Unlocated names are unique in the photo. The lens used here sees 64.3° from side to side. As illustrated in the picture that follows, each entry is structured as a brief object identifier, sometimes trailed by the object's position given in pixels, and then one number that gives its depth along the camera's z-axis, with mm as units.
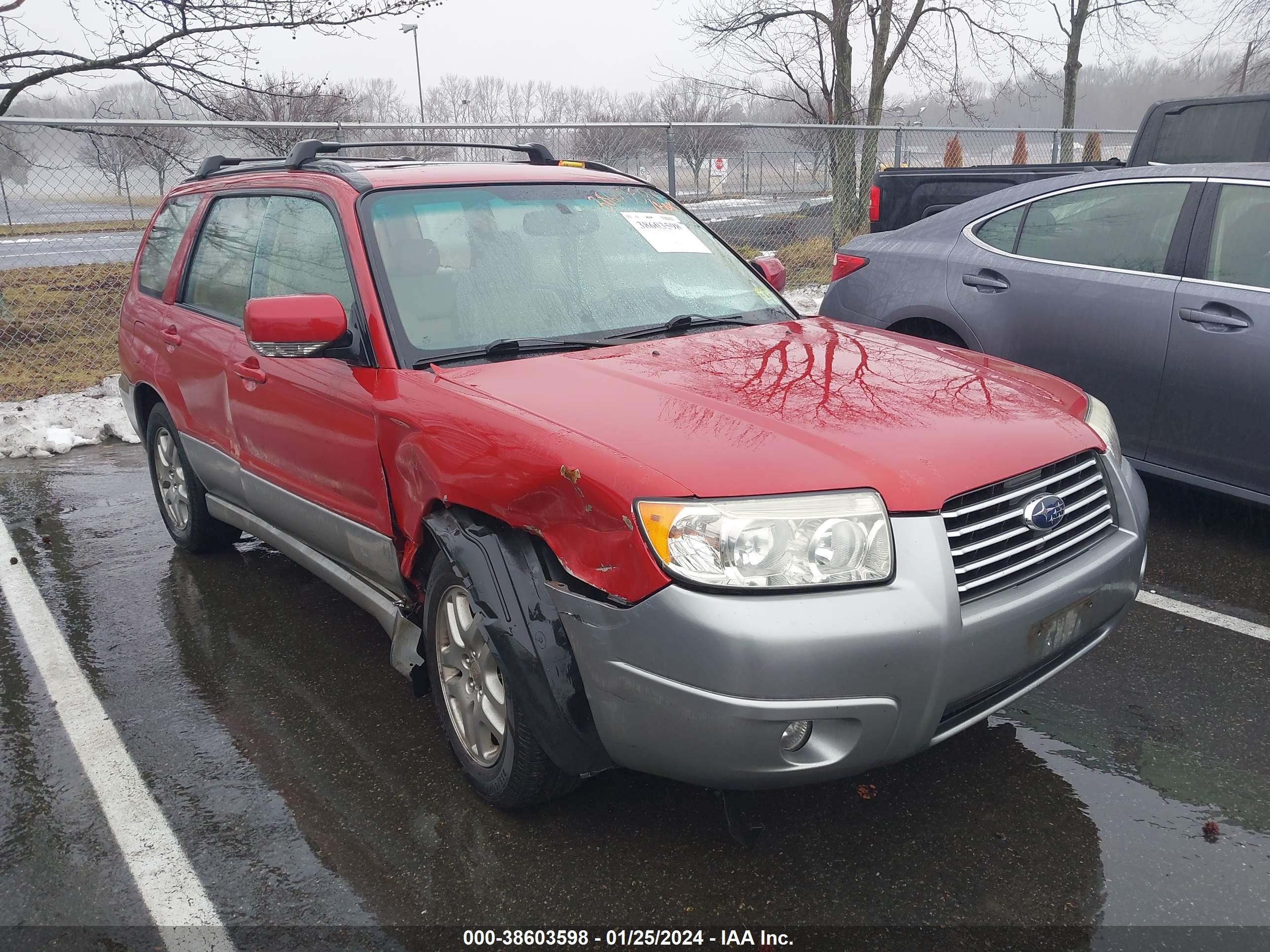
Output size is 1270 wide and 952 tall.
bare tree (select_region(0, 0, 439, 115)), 9727
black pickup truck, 6562
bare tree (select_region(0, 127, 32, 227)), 7984
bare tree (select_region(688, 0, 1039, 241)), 18875
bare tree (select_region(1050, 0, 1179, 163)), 19500
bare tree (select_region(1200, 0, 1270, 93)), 22875
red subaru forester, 2215
